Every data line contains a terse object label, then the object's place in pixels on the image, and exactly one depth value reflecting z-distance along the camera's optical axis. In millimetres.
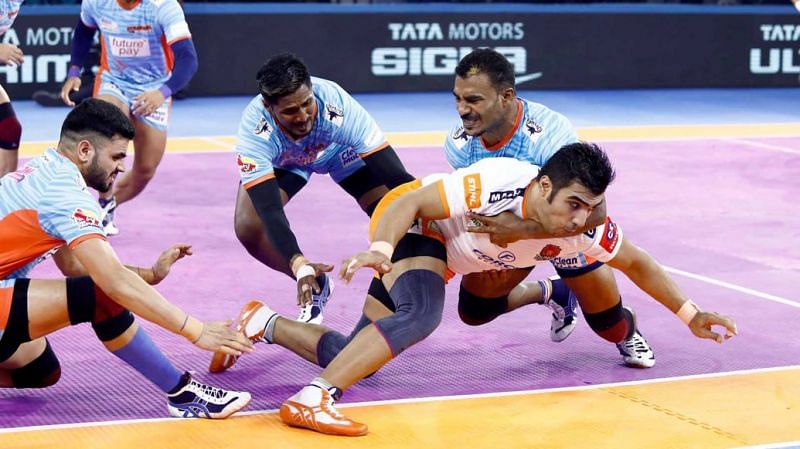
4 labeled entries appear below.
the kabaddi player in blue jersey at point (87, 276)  11258
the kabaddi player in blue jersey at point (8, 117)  19781
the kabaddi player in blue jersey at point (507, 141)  13883
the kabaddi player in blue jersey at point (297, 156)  14234
